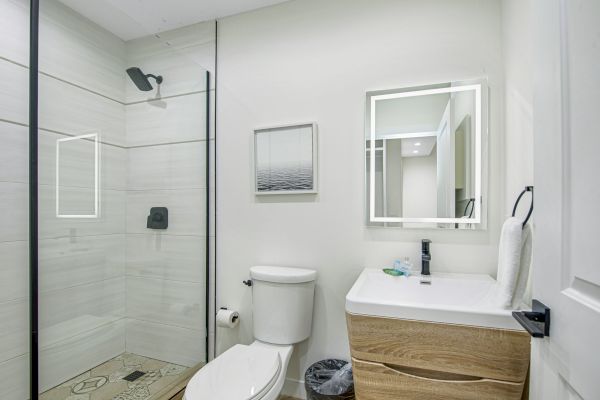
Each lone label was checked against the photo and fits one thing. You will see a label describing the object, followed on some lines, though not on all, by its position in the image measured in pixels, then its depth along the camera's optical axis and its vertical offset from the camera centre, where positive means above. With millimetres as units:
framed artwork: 1789 +253
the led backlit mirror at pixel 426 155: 1527 +242
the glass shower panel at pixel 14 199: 1325 +3
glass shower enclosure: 1423 -34
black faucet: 1505 -278
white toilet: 1428 -642
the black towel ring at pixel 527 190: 1045 +39
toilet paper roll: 1850 -728
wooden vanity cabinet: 1030 -573
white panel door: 524 +15
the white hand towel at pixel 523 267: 1064 -233
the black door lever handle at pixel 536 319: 666 -274
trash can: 1456 -928
